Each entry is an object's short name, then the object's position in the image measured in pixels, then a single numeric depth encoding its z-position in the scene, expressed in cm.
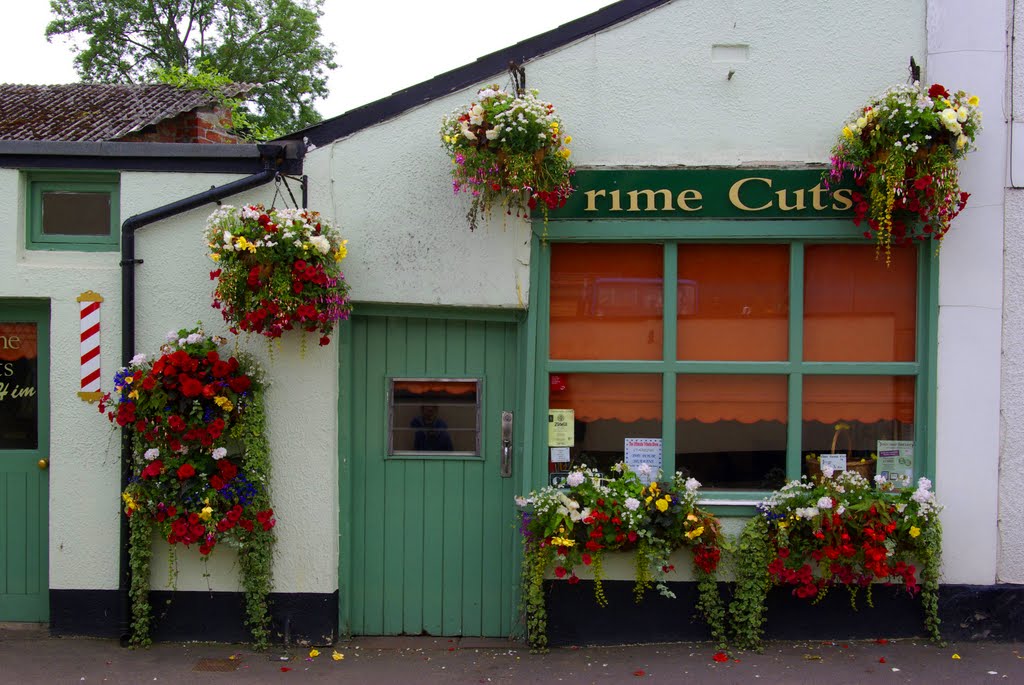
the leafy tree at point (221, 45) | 2473
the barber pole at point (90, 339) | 559
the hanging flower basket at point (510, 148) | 506
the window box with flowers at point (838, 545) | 526
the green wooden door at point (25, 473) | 586
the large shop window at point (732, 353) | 560
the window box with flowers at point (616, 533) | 529
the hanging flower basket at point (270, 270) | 502
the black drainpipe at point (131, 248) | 546
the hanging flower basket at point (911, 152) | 501
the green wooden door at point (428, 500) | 577
